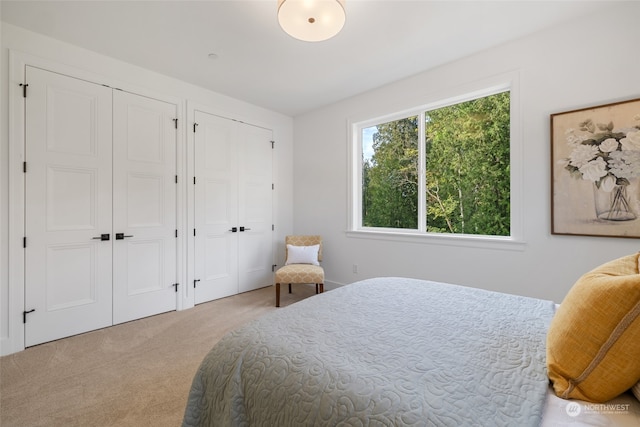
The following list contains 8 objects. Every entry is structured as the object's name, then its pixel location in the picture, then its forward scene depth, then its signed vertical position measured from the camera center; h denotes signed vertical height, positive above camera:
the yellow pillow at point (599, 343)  0.69 -0.36
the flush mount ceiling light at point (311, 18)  1.61 +1.22
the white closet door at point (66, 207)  2.27 +0.07
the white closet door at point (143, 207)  2.72 +0.08
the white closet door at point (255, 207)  3.77 +0.11
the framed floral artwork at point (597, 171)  1.92 +0.33
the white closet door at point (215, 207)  3.31 +0.09
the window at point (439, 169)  2.64 +0.51
